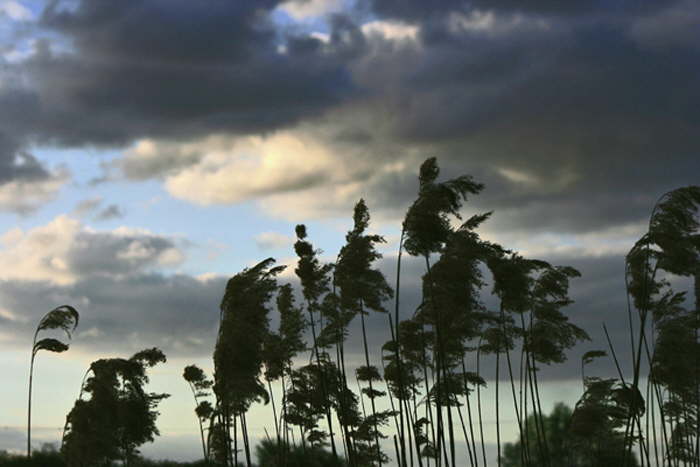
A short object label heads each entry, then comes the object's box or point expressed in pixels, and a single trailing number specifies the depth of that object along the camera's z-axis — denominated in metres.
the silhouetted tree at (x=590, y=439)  13.63
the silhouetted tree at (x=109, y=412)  12.30
